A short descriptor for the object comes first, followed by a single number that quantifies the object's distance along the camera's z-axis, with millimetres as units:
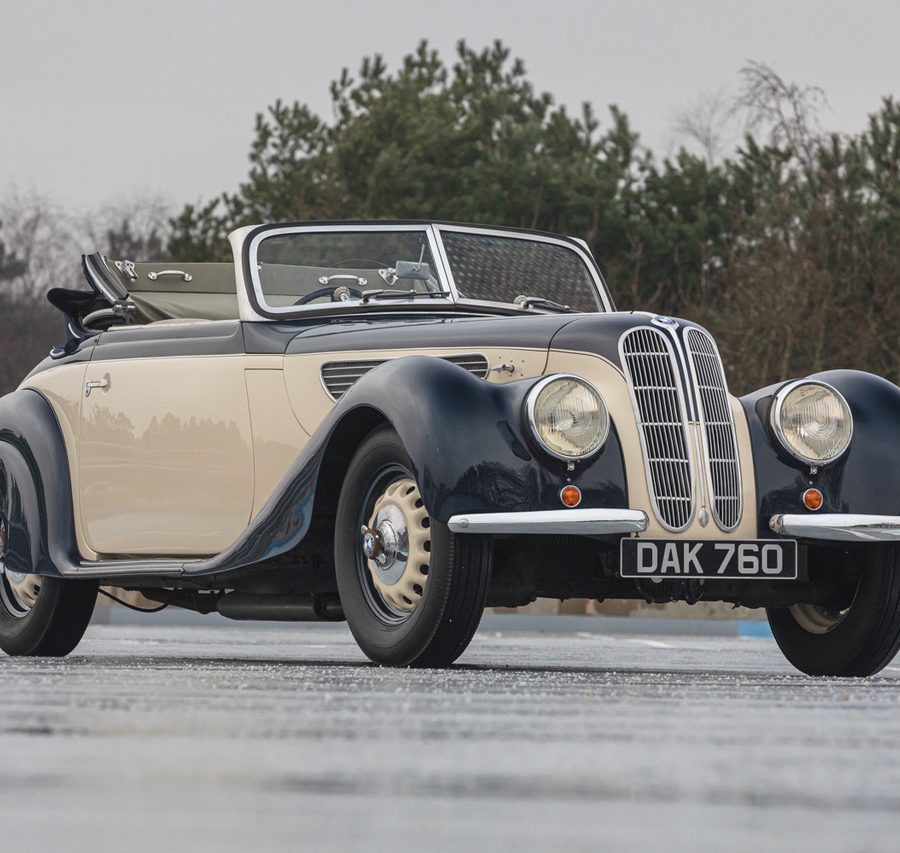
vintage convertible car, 15133
